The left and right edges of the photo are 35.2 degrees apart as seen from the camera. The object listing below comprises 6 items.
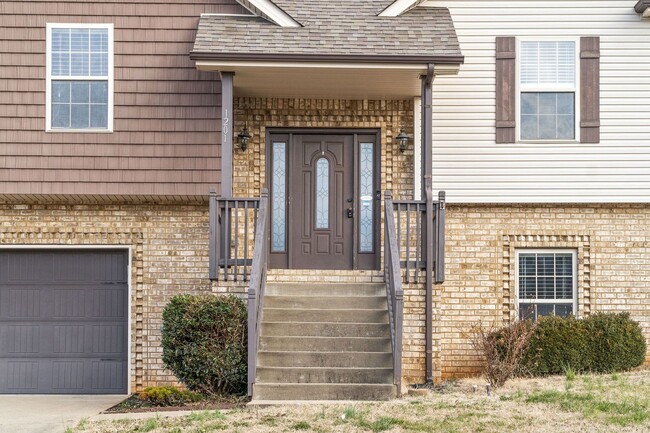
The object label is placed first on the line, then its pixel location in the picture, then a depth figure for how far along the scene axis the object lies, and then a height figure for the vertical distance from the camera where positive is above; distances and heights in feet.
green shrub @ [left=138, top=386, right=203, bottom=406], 37.52 -5.88
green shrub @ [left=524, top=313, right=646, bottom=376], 44.93 -4.70
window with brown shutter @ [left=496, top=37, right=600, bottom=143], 48.80 +7.18
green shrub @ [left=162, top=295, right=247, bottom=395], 38.81 -4.14
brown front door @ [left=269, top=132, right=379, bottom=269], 49.44 +1.83
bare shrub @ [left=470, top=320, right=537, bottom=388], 41.16 -4.55
